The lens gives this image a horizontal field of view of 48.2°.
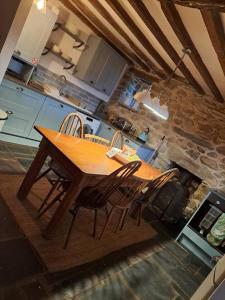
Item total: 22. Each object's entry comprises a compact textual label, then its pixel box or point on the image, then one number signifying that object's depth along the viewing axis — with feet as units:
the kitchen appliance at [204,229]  11.91
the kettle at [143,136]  17.22
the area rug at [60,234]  7.32
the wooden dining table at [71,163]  7.29
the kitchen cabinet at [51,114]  13.65
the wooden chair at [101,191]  7.73
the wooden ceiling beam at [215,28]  6.82
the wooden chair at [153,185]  10.15
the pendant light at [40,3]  8.64
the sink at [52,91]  14.69
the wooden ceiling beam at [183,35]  7.97
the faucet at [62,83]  16.20
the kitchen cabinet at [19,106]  11.95
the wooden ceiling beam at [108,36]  14.22
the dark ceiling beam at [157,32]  9.12
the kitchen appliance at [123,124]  17.38
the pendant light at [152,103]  8.91
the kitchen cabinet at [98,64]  15.55
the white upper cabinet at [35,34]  12.19
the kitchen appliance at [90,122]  15.92
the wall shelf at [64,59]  14.87
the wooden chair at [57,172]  8.55
